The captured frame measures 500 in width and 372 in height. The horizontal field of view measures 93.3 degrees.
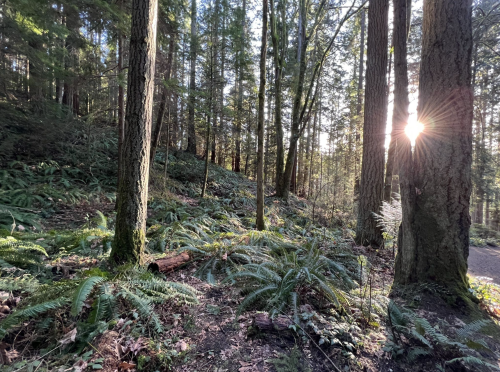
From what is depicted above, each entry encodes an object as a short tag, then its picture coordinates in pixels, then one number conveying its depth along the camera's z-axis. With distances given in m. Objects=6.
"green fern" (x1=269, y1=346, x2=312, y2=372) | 1.75
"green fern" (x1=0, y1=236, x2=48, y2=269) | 2.87
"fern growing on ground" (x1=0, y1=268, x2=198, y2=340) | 1.97
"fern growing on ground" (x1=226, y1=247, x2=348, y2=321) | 2.50
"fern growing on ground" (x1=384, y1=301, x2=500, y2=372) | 1.85
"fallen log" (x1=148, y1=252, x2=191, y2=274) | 3.21
